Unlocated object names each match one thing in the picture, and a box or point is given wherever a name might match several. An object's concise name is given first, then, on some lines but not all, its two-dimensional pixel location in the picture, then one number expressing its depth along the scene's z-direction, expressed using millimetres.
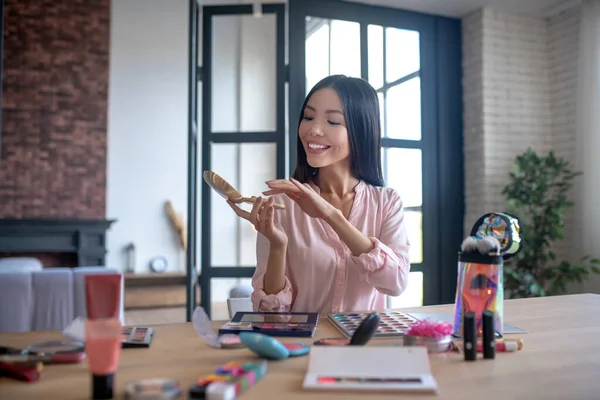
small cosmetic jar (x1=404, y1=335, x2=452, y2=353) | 912
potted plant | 3643
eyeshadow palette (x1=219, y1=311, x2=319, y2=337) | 1053
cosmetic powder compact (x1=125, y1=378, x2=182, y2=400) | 633
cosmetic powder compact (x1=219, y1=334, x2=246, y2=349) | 938
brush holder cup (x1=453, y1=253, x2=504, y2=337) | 942
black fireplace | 5750
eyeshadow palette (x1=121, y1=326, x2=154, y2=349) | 954
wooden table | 705
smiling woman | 1367
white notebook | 702
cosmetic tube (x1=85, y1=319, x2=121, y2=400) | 624
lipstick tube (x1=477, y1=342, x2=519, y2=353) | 926
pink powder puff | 923
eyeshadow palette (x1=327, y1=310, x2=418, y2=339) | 1044
